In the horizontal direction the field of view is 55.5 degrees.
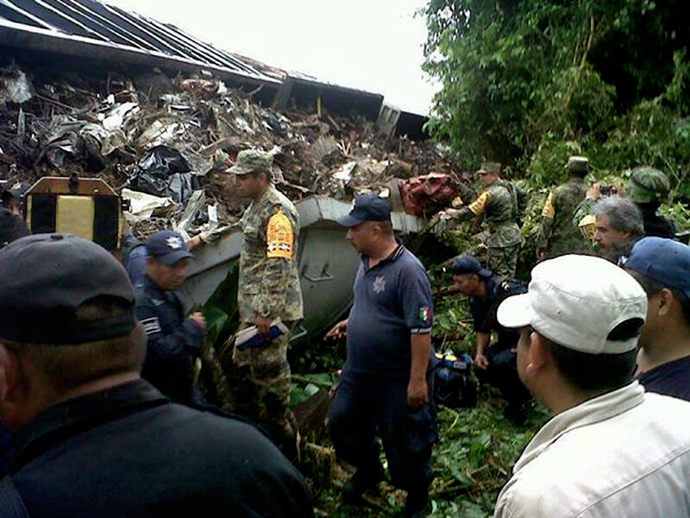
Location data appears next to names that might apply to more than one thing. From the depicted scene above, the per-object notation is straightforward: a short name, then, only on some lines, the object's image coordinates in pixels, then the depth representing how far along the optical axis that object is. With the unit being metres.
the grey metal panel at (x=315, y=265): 5.34
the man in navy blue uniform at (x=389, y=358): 3.68
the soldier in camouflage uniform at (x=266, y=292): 4.54
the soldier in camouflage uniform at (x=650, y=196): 4.48
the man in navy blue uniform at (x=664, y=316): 2.24
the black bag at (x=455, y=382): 5.41
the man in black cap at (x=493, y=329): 5.25
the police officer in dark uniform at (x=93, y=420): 1.11
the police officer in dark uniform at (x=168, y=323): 3.06
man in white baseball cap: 1.34
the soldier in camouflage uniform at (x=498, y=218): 7.31
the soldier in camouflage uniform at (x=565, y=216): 6.82
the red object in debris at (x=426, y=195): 8.00
